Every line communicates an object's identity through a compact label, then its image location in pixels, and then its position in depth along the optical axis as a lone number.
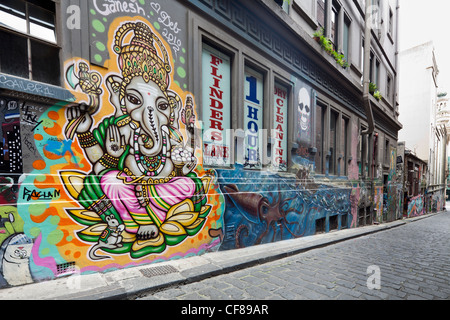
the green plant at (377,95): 12.02
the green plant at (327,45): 7.69
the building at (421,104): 25.33
